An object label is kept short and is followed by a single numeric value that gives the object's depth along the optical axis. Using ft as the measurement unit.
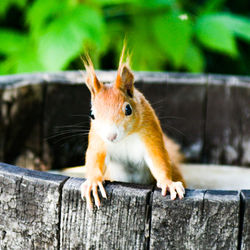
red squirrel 8.79
